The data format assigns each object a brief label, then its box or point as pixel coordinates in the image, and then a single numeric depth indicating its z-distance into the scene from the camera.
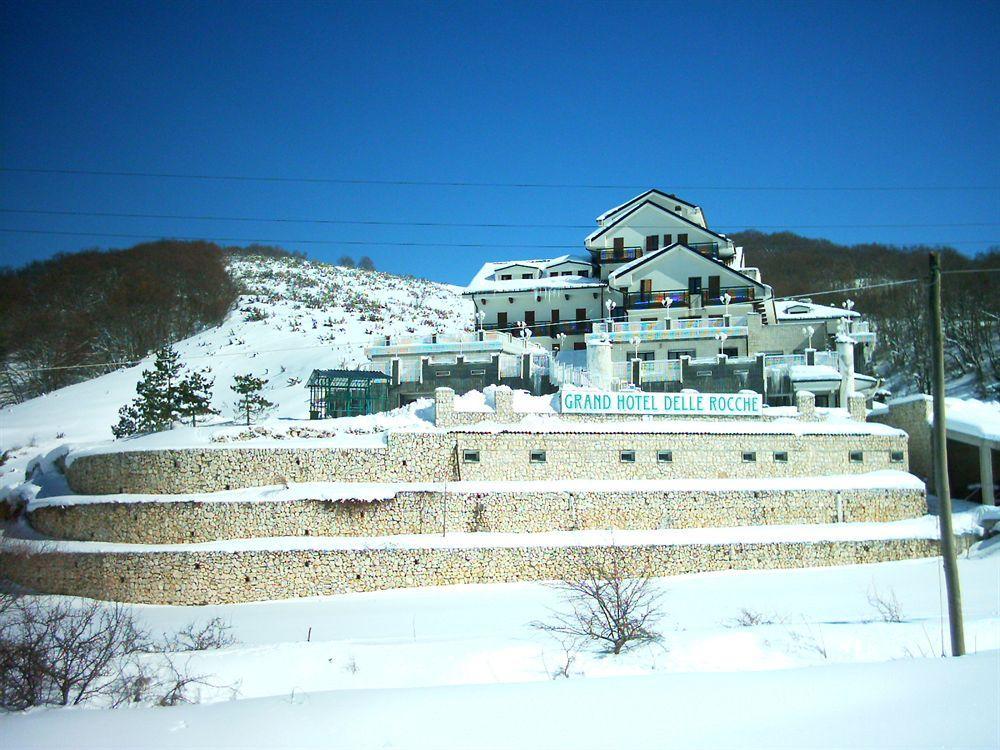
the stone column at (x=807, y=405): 31.81
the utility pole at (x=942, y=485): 12.91
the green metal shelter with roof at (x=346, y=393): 35.47
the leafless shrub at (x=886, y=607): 18.17
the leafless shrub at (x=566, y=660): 13.58
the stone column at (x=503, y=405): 28.75
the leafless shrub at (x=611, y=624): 15.54
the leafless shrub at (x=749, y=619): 18.70
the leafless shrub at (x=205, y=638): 17.75
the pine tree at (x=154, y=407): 36.62
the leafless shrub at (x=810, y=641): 14.24
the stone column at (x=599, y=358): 37.25
